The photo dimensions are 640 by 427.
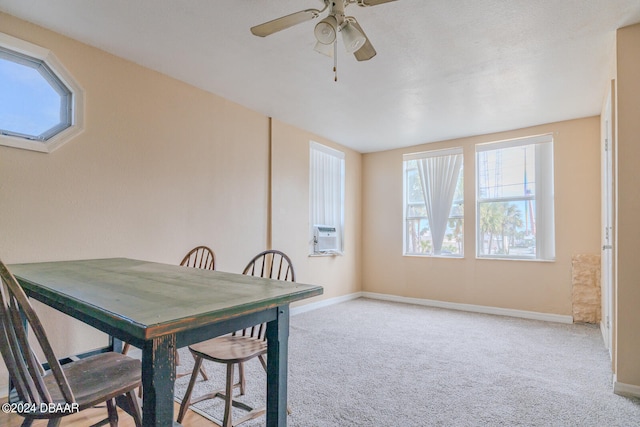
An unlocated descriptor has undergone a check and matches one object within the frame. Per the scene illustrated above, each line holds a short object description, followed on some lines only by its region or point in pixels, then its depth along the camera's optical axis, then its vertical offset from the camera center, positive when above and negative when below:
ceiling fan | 1.72 +1.00
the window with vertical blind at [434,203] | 4.94 +0.22
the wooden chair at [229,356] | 1.70 -0.70
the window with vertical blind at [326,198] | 4.78 +0.29
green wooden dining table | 0.96 -0.29
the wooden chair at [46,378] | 1.02 -0.58
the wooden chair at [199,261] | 2.45 -0.40
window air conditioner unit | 4.80 -0.29
